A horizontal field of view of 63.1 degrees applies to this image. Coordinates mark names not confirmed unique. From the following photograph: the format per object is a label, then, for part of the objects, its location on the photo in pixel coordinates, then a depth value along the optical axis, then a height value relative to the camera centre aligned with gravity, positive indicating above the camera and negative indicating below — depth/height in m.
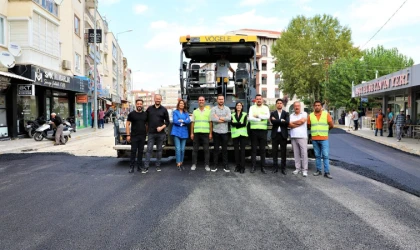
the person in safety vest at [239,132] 7.84 -0.47
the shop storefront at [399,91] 16.72 +1.26
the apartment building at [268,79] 70.06 +6.66
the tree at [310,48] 40.88 +7.62
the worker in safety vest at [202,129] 8.02 -0.41
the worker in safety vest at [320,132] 7.61 -0.46
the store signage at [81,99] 26.35 +1.01
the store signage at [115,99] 49.48 +2.00
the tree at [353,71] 37.66 +4.43
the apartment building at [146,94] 173.65 +9.90
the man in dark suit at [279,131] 7.82 -0.46
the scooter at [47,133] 15.98 -0.97
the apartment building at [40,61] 16.94 +2.92
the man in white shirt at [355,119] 27.50 -0.64
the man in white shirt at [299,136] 7.74 -0.56
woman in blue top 8.06 -0.39
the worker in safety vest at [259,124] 7.88 -0.29
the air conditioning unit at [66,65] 22.29 +3.11
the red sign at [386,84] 17.30 +1.60
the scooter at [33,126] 17.53 -0.71
